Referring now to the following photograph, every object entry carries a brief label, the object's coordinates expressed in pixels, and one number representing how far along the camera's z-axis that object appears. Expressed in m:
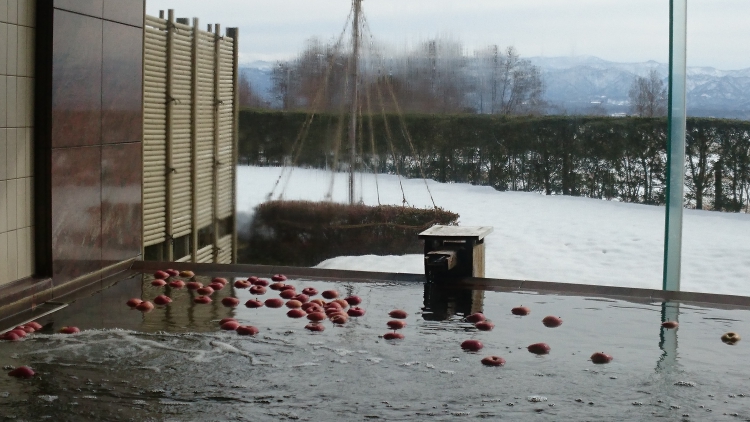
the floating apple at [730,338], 3.58
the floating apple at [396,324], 3.69
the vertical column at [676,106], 5.14
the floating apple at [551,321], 3.80
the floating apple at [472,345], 3.38
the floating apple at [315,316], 3.78
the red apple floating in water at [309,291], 4.34
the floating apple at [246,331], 3.56
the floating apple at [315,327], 3.64
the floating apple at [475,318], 3.84
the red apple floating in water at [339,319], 3.76
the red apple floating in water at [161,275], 4.75
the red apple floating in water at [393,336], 3.51
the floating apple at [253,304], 4.07
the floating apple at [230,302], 4.10
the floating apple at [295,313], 3.88
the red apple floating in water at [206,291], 4.35
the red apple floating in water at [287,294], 4.27
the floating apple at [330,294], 4.29
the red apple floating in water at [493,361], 3.19
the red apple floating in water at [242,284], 4.55
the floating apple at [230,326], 3.64
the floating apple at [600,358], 3.24
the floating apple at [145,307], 3.98
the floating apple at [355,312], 3.91
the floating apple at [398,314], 3.87
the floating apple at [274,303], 4.10
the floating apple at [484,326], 3.70
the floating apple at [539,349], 3.36
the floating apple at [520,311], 4.01
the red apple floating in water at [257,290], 4.38
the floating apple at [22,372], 2.95
